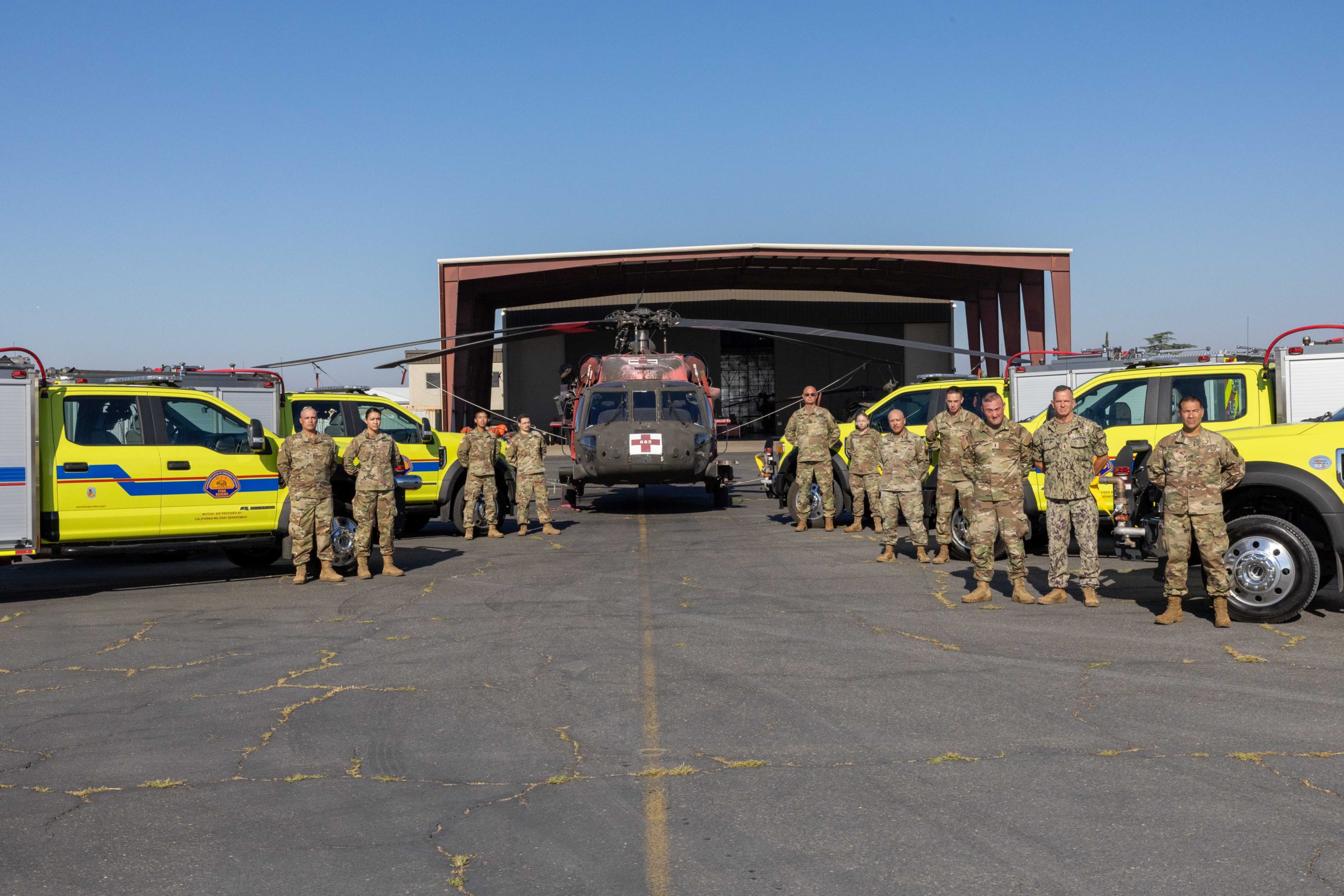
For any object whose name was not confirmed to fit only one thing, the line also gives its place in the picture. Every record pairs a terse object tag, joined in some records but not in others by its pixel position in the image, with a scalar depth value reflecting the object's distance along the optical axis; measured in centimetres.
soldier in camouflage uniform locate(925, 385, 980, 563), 1097
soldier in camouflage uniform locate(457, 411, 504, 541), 1377
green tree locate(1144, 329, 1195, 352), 6862
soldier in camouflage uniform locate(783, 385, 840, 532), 1390
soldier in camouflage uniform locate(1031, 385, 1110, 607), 873
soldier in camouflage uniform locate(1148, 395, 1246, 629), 783
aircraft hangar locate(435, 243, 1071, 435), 3522
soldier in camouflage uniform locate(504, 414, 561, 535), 1435
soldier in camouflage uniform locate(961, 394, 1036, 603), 901
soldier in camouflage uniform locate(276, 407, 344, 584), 1027
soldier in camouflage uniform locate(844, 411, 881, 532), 1362
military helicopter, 1602
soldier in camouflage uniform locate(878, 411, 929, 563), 1173
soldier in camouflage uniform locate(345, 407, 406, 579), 1066
